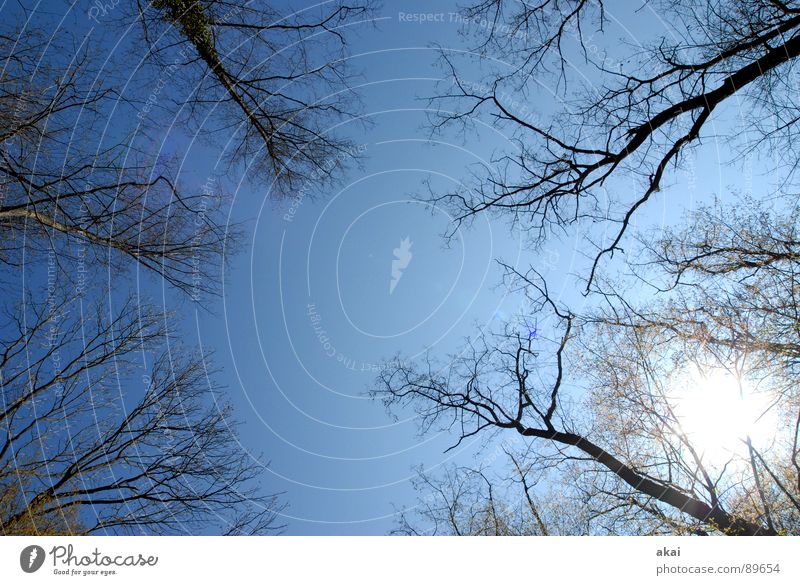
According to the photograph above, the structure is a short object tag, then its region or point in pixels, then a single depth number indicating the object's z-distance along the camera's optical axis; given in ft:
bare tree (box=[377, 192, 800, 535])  24.77
